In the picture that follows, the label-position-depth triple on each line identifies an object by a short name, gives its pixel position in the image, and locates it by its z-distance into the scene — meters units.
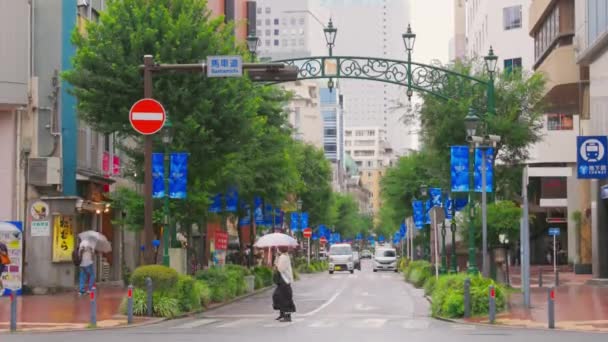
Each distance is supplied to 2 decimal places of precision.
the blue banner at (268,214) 53.31
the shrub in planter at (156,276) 26.94
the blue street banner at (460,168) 32.53
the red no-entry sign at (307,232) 84.62
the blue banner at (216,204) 41.34
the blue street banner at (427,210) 56.43
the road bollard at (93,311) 23.19
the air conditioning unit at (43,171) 37.66
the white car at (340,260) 82.25
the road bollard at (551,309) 22.45
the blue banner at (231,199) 42.22
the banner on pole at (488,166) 32.66
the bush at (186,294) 28.18
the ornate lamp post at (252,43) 35.59
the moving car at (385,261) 87.00
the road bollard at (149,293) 26.00
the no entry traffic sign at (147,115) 27.23
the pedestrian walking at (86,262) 36.44
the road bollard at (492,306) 24.34
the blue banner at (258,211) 48.96
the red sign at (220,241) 42.28
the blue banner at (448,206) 48.48
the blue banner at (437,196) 46.44
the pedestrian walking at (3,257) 31.89
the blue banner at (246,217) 49.28
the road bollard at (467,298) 26.06
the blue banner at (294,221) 80.51
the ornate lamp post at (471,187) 30.84
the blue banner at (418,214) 58.45
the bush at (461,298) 26.89
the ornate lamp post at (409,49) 36.69
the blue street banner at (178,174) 30.38
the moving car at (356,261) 90.71
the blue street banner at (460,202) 43.23
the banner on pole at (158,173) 30.78
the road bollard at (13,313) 22.14
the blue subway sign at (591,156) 41.25
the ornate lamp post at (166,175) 28.92
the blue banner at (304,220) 83.64
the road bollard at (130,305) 24.44
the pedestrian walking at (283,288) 26.17
